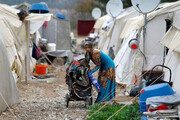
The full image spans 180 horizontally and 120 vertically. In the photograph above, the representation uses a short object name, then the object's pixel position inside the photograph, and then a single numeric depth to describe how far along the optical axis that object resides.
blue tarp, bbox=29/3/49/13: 24.60
